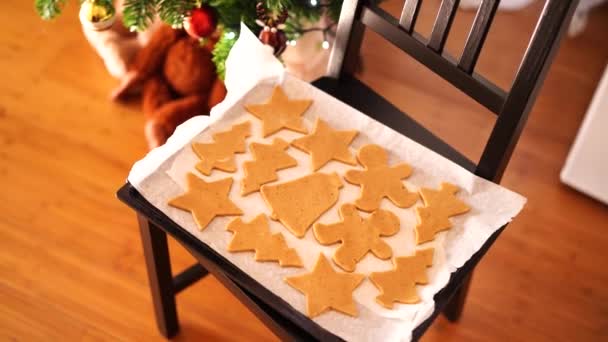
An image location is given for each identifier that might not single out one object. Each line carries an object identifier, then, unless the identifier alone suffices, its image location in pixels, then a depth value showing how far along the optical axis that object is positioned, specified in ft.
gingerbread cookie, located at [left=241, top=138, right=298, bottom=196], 3.03
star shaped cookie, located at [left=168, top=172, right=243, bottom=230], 2.91
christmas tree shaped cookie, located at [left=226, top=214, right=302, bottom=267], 2.83
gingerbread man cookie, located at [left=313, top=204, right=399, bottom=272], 2.86
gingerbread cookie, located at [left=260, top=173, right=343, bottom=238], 2.95
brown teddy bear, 4.80
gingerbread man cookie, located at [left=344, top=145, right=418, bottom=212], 3.05
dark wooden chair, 2.75
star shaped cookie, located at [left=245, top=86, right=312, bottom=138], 3.24
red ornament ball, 3.94
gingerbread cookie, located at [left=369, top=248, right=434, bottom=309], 2.75
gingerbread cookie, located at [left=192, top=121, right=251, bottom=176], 3.04
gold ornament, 3.92
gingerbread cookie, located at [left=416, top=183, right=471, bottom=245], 2.97
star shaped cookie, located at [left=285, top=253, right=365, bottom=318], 2.70
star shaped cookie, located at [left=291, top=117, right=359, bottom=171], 3.16
